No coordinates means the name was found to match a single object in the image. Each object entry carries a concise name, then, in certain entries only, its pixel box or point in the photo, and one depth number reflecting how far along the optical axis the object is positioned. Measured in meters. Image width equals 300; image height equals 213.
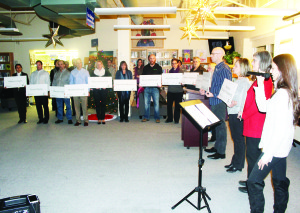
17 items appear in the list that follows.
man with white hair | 3.72
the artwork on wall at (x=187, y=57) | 10.99
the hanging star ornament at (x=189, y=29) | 6.27
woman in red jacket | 2.42
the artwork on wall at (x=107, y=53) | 11.04
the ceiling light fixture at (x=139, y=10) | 4.49
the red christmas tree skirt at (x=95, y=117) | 7.09
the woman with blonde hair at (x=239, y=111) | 3.13
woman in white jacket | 1.80
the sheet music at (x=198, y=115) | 2.37
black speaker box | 1.82
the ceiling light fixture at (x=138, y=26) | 6.33
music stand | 2.44
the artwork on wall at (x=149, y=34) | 10.55
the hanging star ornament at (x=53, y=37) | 8.34
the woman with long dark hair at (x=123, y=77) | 6.51
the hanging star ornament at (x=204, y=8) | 4.27
